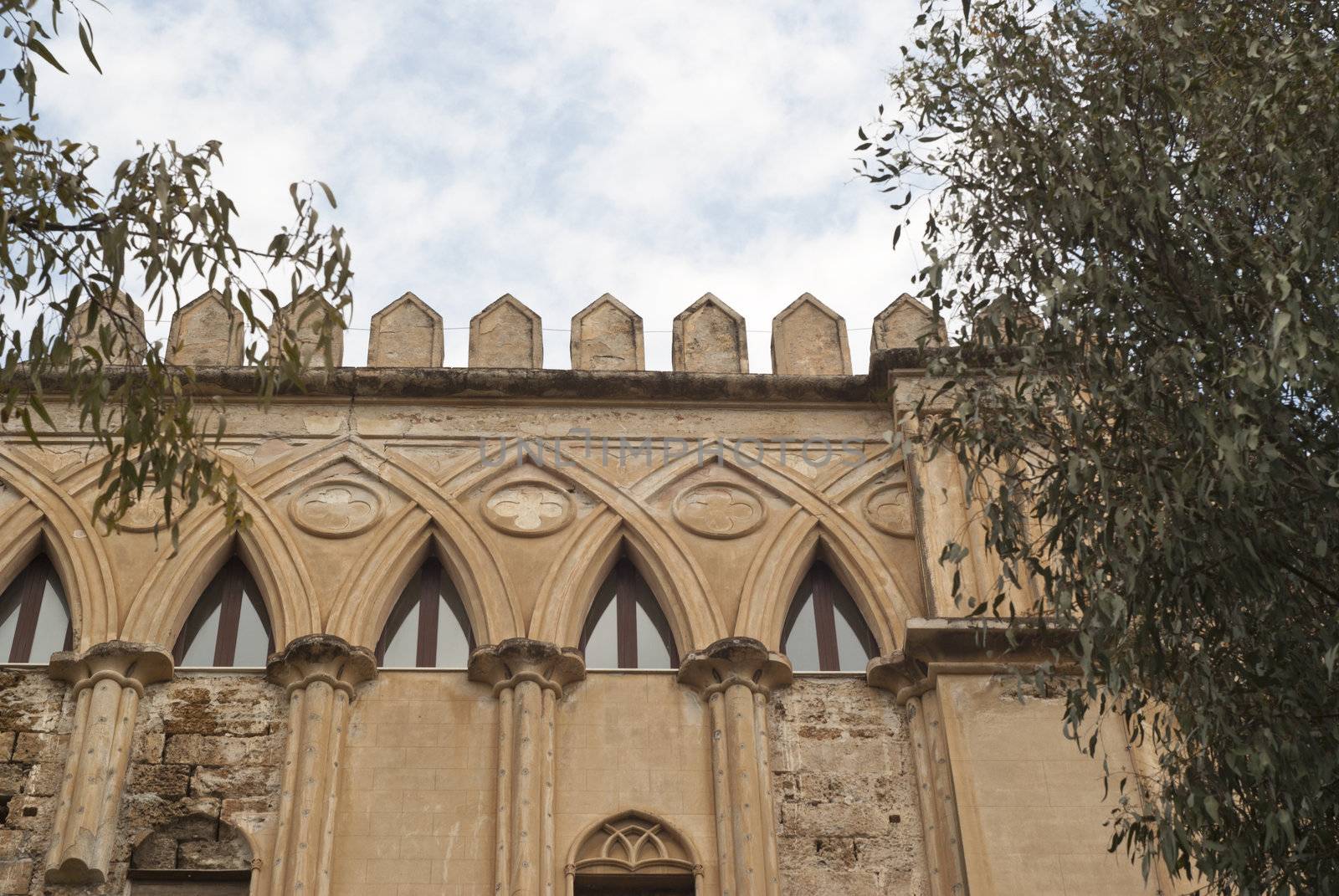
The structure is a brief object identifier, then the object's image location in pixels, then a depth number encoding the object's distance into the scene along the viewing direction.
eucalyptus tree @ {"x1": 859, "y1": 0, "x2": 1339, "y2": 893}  7.25
